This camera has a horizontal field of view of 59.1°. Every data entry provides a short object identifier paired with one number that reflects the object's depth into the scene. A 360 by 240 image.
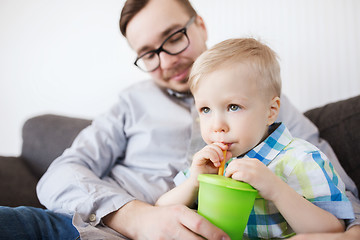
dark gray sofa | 1.22
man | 1.07
